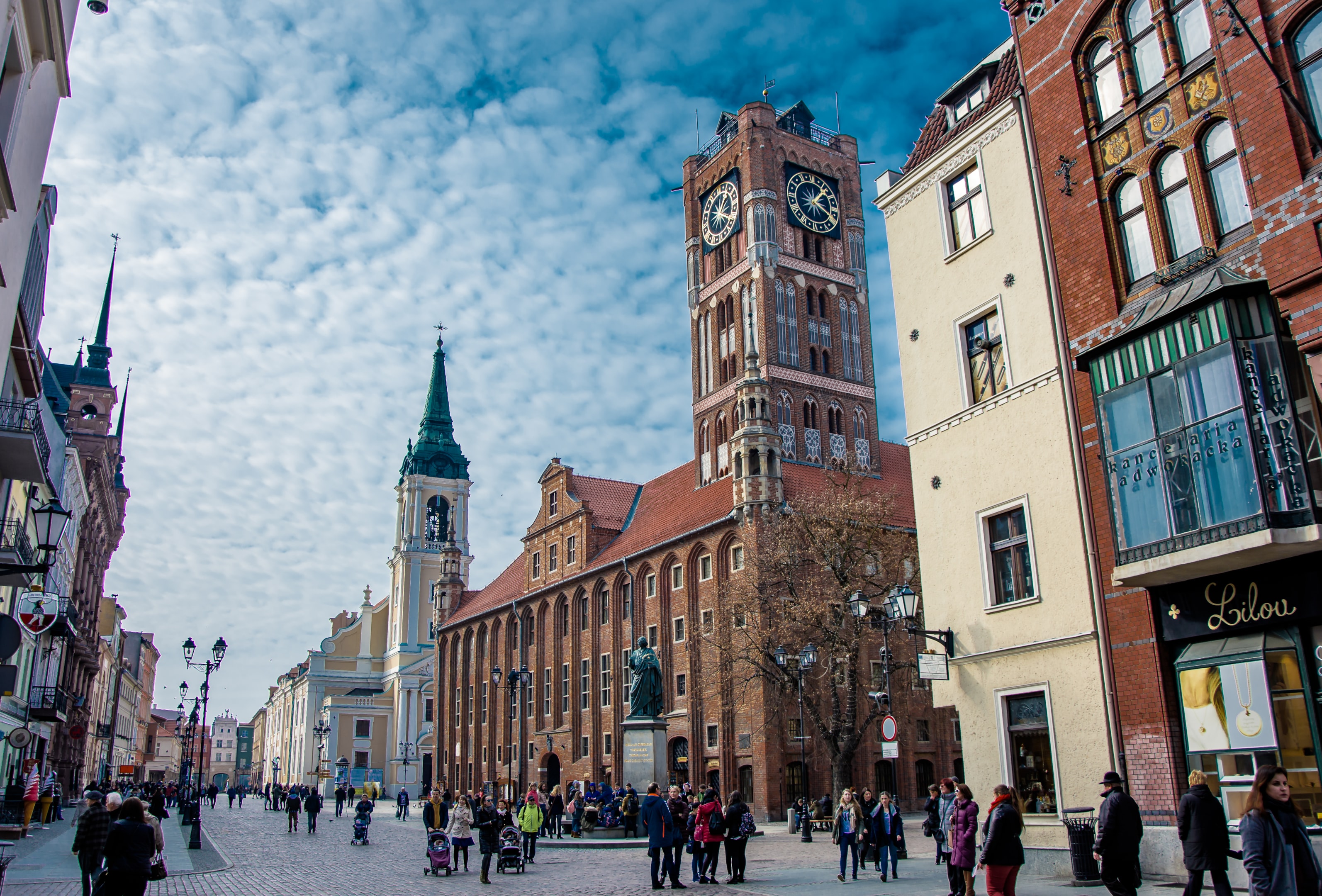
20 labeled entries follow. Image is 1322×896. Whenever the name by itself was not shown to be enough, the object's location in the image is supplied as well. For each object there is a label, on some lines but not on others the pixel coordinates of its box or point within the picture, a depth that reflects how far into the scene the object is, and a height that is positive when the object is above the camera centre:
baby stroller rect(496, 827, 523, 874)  20.08 -2.15
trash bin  14.12 -1.88
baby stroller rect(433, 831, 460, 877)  19.67 -2.04
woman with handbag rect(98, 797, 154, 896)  9.59 -0.94
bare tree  31.03 +4.40
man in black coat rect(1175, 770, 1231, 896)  9.03 -1.05
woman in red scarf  10.54 -1.30
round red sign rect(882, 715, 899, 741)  17.81 -0.04
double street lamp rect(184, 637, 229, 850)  27.98 +3.02
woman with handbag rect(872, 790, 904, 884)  16.91 -1.73
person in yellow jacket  22.56 -1.84
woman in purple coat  12.18 -1.31
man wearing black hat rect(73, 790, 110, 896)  11.89 -0.88
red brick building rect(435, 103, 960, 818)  43.44 +11.30
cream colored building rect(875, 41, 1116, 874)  15.91 +4.53
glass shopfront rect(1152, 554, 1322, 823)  12.17 +0.52
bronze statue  32.28 +1.50
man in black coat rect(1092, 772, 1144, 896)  10.27 -1.26
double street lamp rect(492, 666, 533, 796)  47.06 +2.06
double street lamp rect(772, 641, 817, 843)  27.84 +1.98
